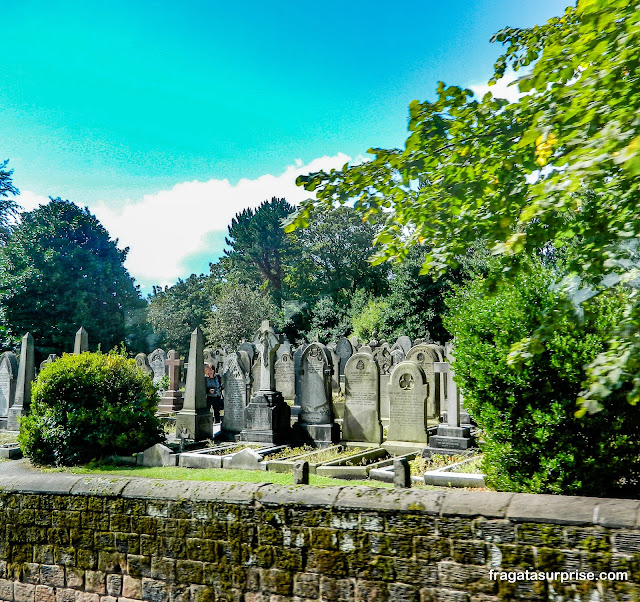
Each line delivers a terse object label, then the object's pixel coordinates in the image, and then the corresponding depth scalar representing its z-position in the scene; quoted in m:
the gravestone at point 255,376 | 14.13
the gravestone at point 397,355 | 21.86
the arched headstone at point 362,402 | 11.79
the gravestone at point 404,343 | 24.84
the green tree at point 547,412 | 5.14
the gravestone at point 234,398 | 13.34
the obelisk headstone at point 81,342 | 16.39
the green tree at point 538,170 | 3.14
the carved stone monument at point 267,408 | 12.32
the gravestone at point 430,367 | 14.93
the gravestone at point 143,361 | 22.49
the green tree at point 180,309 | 46.81
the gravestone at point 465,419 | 12.22
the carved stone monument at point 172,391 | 18.53
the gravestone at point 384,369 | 14.89
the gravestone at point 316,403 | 12.40
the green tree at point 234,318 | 40.78
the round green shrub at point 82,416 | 10.55
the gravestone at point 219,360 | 23.29
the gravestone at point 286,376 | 21.50
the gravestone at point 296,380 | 17.05
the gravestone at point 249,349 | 20.45
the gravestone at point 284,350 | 22.02
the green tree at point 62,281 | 32.78
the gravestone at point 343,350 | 26.34
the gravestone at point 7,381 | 16.45
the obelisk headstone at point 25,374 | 14.18
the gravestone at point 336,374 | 22.48
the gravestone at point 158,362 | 25.05
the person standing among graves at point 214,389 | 16.60
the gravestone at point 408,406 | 11.15
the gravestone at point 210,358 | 23.91
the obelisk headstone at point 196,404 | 12.76
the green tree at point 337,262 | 44.34
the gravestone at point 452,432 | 10.22
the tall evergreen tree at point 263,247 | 57.16
